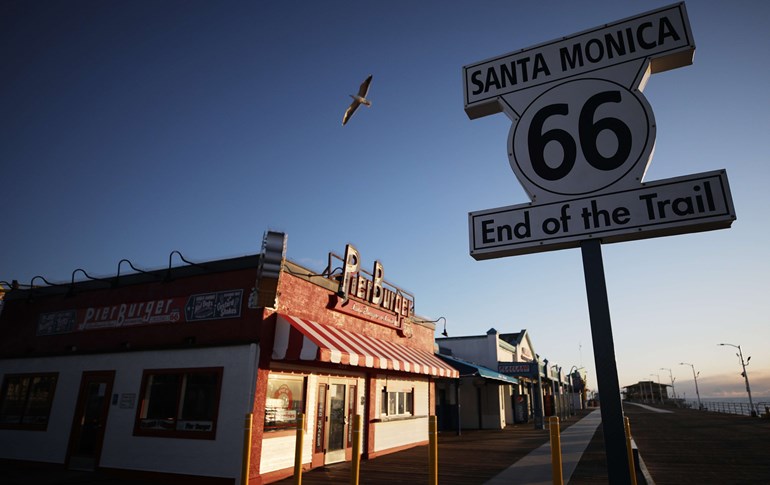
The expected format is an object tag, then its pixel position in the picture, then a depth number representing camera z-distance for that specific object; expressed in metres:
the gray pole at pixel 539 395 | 24.60
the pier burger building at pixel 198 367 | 10.55
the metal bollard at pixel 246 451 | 6.41
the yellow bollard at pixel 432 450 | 5.04
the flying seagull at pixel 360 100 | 10.84
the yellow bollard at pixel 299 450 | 6.36
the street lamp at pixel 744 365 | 45.16
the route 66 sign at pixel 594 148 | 3.72
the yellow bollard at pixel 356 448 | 5.88
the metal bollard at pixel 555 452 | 4.12
